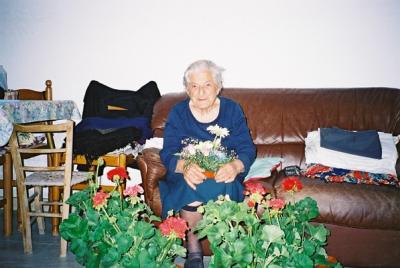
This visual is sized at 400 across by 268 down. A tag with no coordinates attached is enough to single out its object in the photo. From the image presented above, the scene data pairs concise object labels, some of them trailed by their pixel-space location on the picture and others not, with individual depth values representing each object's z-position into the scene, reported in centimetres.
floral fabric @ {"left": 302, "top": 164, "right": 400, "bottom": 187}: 163
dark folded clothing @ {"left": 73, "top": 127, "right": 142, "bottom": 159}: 198
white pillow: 178
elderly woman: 138
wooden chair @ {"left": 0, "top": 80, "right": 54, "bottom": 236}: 198
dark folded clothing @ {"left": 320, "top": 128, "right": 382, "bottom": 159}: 182
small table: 160
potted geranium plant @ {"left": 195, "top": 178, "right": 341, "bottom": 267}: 78
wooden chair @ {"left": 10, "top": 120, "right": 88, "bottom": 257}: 162
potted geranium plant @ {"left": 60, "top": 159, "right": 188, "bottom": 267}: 81
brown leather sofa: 148
